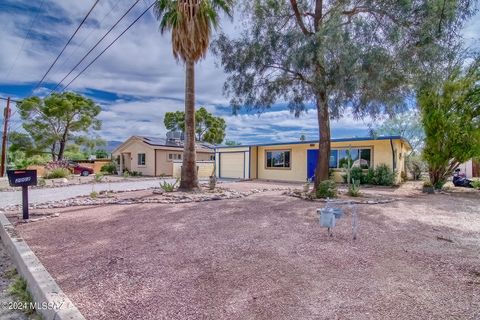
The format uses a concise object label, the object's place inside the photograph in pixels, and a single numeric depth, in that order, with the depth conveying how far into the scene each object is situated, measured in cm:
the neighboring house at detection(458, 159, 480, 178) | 2216
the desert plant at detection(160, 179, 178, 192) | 1183
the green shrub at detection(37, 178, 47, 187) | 1625
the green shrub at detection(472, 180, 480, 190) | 1514
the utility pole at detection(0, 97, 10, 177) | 2383
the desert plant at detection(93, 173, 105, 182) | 1715
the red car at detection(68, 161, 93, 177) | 2738
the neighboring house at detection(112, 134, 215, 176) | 2512
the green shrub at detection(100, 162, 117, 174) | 2830
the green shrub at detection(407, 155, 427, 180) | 2091
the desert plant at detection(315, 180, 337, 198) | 1013
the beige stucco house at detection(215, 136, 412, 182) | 1577
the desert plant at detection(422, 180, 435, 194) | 1324
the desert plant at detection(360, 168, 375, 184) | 1556
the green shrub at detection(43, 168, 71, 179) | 1972
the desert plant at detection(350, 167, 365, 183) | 1591
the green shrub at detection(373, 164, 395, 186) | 1502
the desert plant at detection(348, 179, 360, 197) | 1083
